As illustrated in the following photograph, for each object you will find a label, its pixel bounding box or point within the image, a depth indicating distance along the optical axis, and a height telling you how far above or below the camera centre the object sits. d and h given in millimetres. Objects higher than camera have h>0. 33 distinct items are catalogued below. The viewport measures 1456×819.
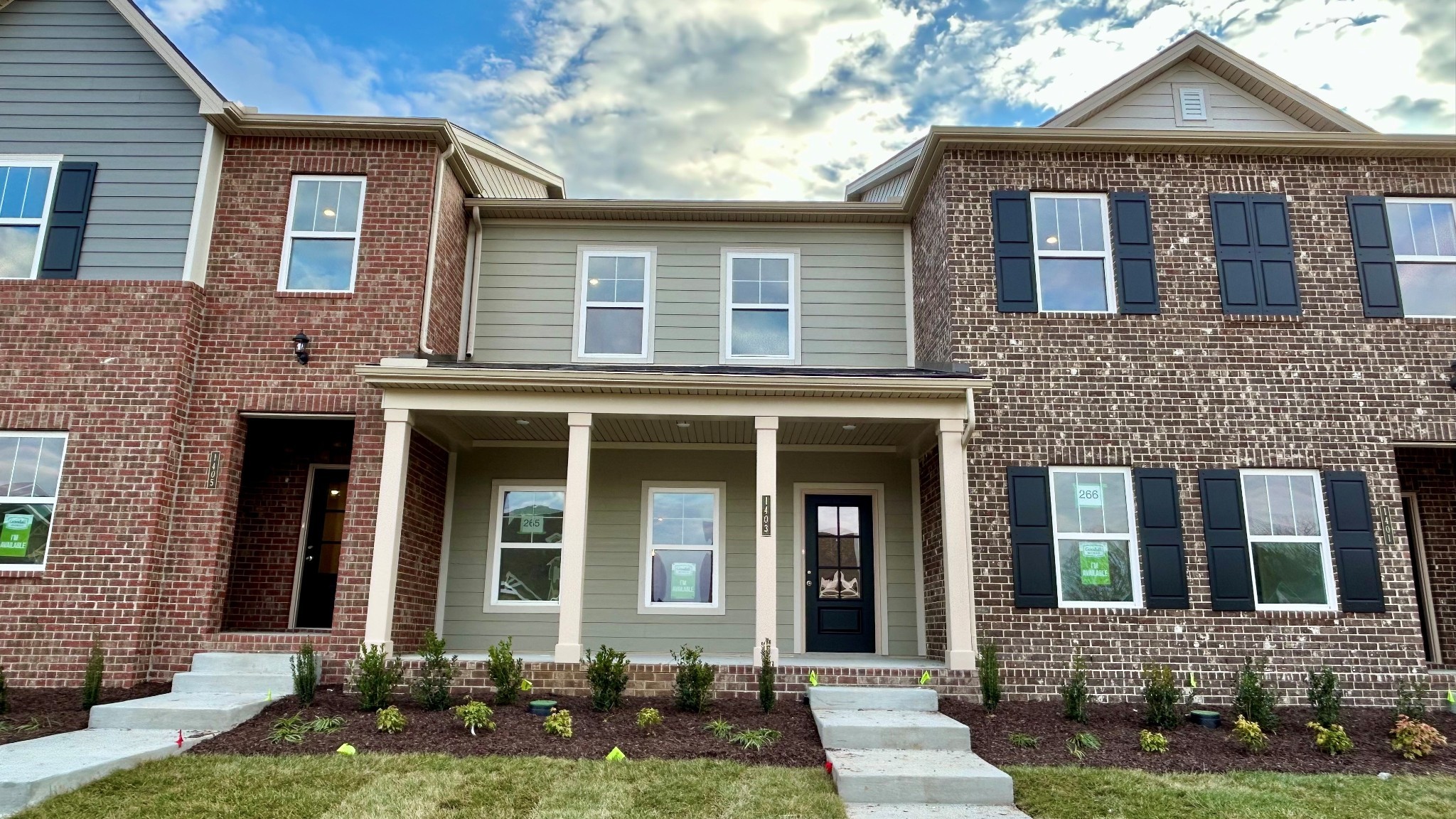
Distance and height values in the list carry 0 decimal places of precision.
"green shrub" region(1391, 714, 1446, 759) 6344 -1120
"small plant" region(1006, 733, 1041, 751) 6422 -1190
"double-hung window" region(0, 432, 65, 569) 8359 +789
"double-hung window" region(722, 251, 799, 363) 10531 +3426
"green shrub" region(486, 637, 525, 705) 7344 -839
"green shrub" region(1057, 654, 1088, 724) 7195 -968
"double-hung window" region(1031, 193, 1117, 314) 9195 +3620
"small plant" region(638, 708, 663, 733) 6684 -1102
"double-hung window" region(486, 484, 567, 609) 9938 +383
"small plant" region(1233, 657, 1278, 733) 7066 -966
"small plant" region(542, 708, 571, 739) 6410 -1105
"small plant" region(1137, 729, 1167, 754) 6316 -1166
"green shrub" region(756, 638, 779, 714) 7293 -875
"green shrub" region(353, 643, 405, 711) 7059 -879
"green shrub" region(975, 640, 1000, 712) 7504 -813
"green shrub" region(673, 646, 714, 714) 7246 -919
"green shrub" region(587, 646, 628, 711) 7241 -871
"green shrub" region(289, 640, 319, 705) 7285 -869
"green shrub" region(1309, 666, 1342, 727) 7055 -930
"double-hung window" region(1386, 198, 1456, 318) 9195 +3687
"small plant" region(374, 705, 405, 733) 6462 -1104
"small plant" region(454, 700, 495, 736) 6508 -1063
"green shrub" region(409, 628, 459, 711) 7184 -878
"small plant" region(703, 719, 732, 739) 6496 -1146
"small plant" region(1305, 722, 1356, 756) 6418 -1154
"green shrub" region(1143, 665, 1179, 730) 7070 -951
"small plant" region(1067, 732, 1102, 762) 6297 -1193
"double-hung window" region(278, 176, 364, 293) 9242 +3727
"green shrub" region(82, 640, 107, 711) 7219 -934
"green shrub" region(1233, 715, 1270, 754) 6453 -1140
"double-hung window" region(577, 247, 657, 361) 10539 +3424
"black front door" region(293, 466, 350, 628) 10211 +343
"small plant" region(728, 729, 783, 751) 6211 -1174
